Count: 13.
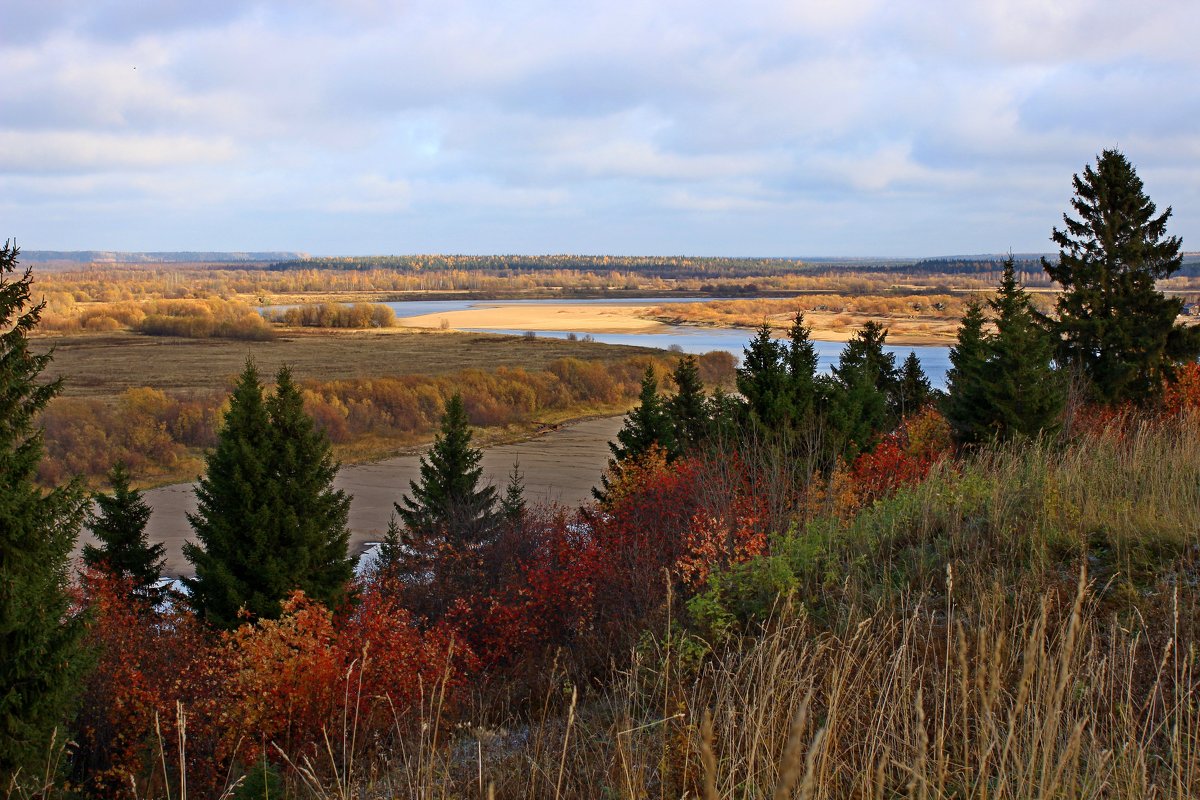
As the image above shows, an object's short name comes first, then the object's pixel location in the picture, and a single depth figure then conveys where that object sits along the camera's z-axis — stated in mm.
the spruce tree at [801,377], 24719
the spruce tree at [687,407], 36531
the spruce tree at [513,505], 30750
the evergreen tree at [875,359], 44688
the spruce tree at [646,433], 33906
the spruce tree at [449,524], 25562
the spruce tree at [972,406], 26609
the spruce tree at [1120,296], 31875
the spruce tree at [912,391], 48688
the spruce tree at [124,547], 24872
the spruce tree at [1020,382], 25562
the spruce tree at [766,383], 24781
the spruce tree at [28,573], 10172
